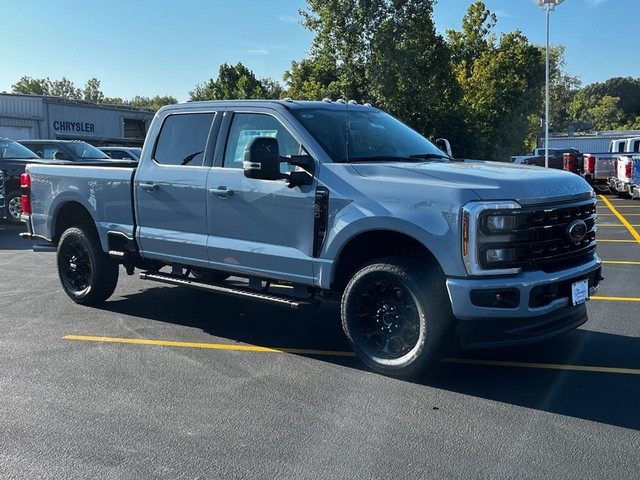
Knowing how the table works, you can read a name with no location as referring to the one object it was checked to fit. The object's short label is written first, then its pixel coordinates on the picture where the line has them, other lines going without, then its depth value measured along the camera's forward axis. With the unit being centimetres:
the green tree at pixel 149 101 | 12319
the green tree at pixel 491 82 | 4591
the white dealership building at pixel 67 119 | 3756
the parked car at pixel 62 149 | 1716
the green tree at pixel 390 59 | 3641
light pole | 2298
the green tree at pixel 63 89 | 12706
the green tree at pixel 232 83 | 6100
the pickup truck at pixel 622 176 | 2012
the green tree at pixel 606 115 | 11331
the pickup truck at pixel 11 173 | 1515
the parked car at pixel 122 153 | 2078
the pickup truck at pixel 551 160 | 3017
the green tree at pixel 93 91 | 12925
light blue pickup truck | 461
